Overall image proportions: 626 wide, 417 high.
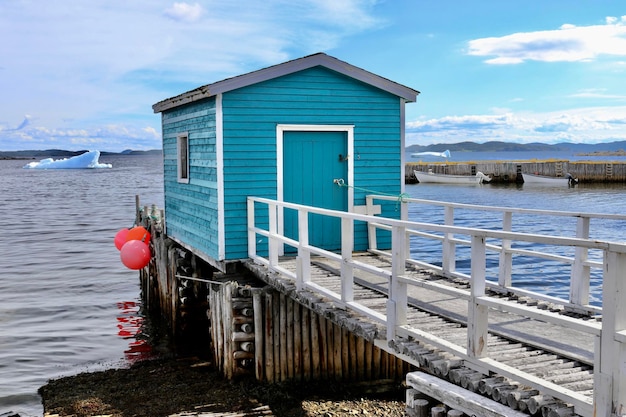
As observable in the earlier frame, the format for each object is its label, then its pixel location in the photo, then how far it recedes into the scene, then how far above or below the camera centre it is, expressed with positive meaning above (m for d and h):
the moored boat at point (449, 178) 65.97 -2.60
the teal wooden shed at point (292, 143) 11.16 +0.17
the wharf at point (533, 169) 60.78 -1.68
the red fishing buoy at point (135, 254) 14.37 -2.11
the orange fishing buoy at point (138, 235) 16.20 -1.91
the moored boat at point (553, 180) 60.91 -2.57
